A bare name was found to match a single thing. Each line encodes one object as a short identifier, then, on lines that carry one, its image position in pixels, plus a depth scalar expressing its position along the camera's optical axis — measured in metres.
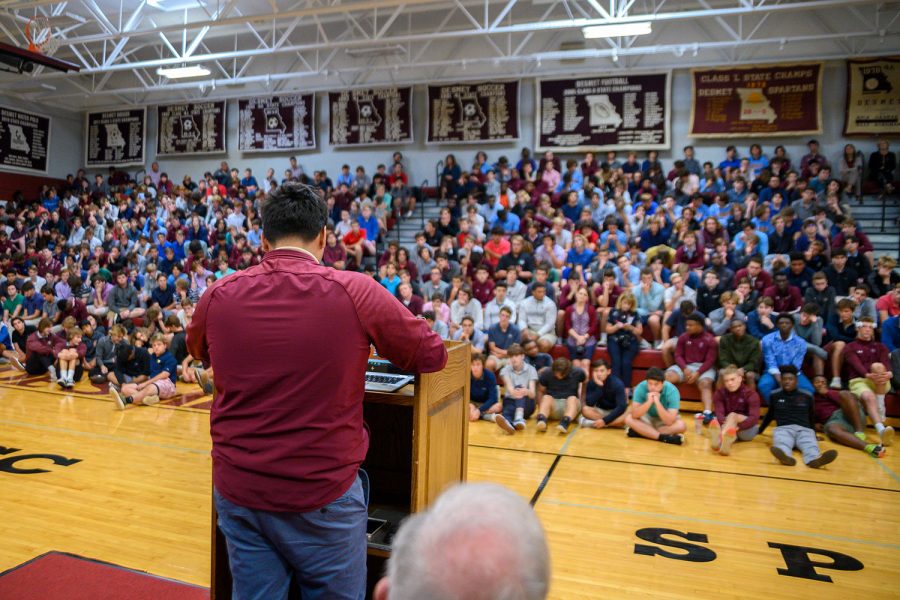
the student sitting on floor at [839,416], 6.41
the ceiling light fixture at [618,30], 10.62
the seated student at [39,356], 9.41
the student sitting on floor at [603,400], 6.99
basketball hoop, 11.83
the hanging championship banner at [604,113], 13.99
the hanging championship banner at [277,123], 17.02
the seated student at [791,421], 5.83
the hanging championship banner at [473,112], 15.09
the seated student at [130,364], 8.46
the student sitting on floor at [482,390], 7.40
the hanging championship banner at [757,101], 12.91
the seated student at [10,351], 9.85
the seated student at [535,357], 8.26
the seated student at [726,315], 8.02
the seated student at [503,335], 8.57
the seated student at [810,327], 7.64
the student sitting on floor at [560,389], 7.18
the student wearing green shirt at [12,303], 11.52
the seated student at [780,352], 7.26
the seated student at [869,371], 6.86
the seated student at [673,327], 8.12
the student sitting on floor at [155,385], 7.69
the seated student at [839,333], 7.39
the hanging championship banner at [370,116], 16.00
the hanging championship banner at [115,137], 19.08
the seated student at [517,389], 7.04
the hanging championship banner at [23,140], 18.06
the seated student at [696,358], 7.52
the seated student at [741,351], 7.41
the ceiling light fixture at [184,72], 13.59
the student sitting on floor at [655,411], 6.56
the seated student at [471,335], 8.62
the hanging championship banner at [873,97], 12.40
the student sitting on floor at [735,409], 6.42
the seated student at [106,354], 8.87
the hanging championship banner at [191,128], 18.00
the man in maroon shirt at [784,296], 8.36
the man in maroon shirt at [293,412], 1.70
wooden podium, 2.25
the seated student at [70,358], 8.65
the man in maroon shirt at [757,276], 8.70
